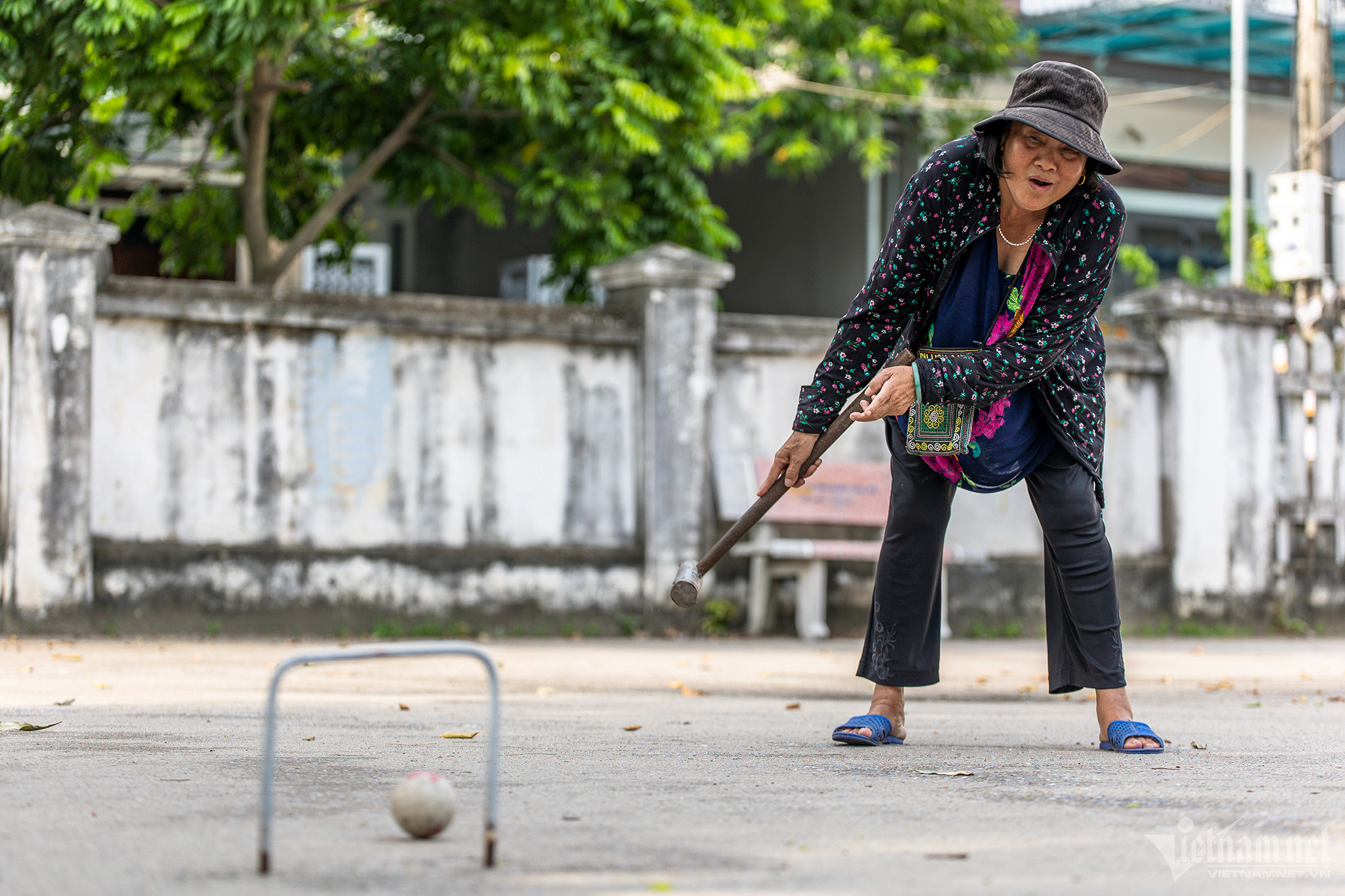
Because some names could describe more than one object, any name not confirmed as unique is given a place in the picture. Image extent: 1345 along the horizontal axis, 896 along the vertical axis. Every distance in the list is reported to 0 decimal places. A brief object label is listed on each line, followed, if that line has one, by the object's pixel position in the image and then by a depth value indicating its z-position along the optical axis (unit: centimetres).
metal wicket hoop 439
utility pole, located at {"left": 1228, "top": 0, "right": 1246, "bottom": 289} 2827
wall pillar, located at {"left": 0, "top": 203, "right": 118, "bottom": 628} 1375
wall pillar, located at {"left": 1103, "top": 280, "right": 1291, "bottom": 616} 1823
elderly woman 715
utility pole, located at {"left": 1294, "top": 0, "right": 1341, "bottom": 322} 2077
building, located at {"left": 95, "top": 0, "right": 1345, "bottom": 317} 3070
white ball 493
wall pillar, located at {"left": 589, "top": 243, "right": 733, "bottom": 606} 1614
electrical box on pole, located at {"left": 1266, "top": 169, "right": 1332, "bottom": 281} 1962
